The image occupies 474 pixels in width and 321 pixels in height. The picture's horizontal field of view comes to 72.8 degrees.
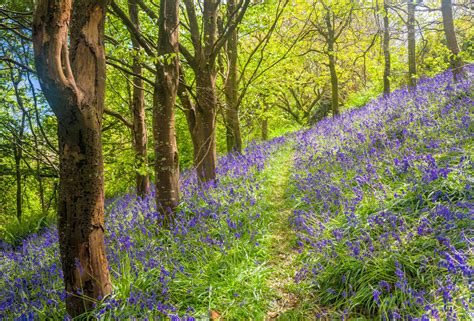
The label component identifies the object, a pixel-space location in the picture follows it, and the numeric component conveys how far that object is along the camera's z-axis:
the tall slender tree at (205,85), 5.86
